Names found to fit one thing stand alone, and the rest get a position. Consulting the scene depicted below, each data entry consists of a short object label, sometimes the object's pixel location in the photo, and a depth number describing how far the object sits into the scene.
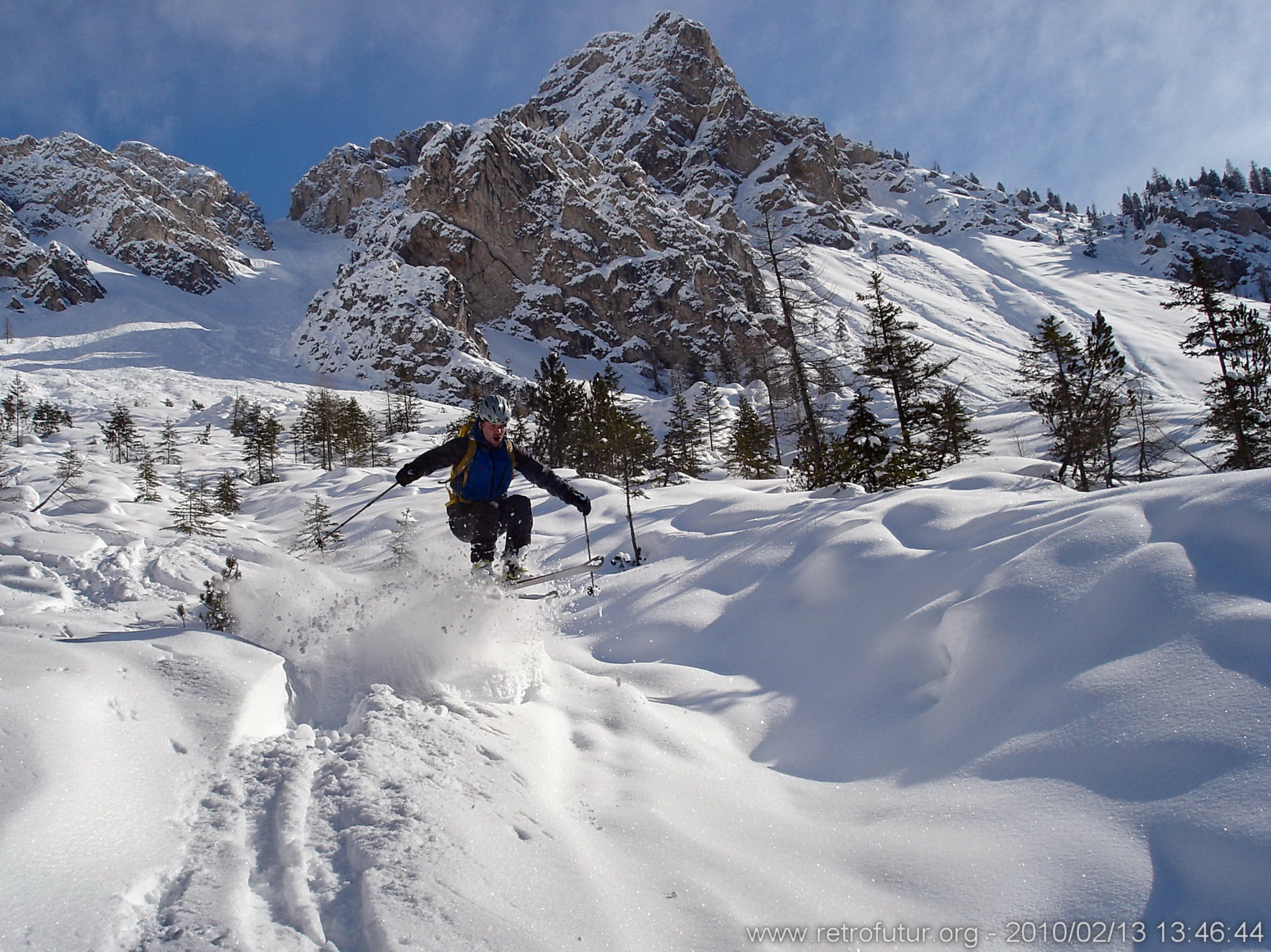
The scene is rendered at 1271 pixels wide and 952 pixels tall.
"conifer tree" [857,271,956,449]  19.89
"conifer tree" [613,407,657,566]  15.98
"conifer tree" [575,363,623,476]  25.10
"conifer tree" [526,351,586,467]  29.44
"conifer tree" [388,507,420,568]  11.38
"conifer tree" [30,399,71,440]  49.34
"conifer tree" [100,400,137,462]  44.62
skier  6.22
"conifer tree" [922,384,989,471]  21.59
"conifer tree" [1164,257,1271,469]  19.17
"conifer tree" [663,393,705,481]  34.41
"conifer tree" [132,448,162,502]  20.60
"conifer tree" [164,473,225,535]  11.44
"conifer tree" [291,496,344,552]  15.90
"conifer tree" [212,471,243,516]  24.11
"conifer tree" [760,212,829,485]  16.92
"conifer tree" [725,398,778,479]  30.80
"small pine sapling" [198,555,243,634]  4.96
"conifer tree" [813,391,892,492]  15.35
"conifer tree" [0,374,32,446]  49.53
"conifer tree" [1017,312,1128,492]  15.58
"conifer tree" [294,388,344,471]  46.81
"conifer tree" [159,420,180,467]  42.97
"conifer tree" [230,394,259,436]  55.50
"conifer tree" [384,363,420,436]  57.78
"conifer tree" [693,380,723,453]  60.44
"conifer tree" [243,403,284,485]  40.94
